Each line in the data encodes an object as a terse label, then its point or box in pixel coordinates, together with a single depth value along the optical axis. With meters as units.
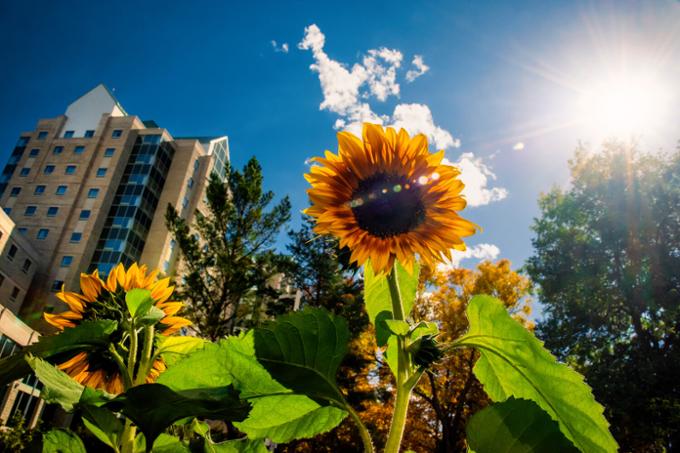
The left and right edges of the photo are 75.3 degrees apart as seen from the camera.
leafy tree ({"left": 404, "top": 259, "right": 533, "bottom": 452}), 15.24
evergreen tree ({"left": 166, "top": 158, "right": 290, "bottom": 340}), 20.59
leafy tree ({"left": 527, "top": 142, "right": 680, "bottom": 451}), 13.08
